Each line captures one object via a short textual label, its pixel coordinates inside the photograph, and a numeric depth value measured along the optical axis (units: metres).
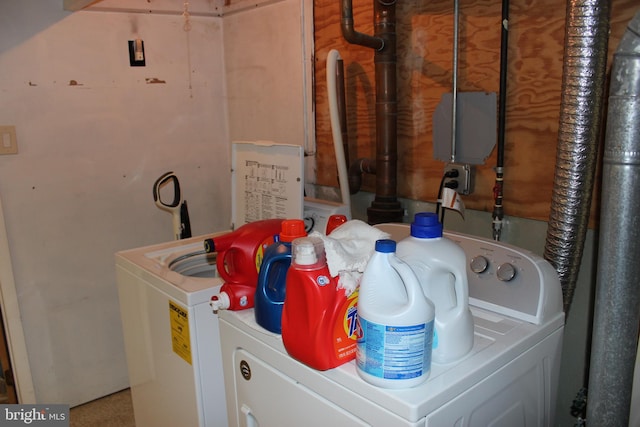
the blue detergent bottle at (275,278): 1.20
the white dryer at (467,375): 0.98
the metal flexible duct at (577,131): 1.25
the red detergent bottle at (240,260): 1.34
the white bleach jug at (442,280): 1.04
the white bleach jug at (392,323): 0.93
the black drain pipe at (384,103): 1.87
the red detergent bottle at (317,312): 1.03
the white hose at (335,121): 1.96
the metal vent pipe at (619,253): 0.99
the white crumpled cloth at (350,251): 1.05
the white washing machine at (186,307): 1.55
